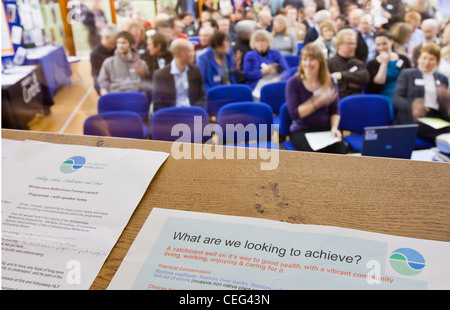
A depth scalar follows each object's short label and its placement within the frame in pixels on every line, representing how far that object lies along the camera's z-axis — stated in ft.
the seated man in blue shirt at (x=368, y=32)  12.89
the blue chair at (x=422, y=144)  9.45
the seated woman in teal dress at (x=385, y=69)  12.07
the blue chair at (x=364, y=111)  9.97
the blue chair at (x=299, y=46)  14.38
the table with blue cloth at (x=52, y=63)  16.40
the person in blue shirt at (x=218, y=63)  12.80
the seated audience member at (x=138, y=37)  13.40
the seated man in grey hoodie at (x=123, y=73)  12.88
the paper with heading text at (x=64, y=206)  1.51
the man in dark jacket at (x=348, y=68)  12.06
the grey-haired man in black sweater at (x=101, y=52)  13.50
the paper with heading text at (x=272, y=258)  1.39
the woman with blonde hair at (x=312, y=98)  9.48
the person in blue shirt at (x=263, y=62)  12.81
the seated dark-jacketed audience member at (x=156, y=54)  12.99
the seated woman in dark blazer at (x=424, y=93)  10.80
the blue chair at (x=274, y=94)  11.05
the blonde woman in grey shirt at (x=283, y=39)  14.06
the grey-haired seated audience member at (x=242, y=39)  13.47
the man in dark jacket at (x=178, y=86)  11.97
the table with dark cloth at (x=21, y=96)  13.48
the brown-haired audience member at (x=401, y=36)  12.91
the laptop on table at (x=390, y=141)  6.74
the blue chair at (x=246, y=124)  8.84
